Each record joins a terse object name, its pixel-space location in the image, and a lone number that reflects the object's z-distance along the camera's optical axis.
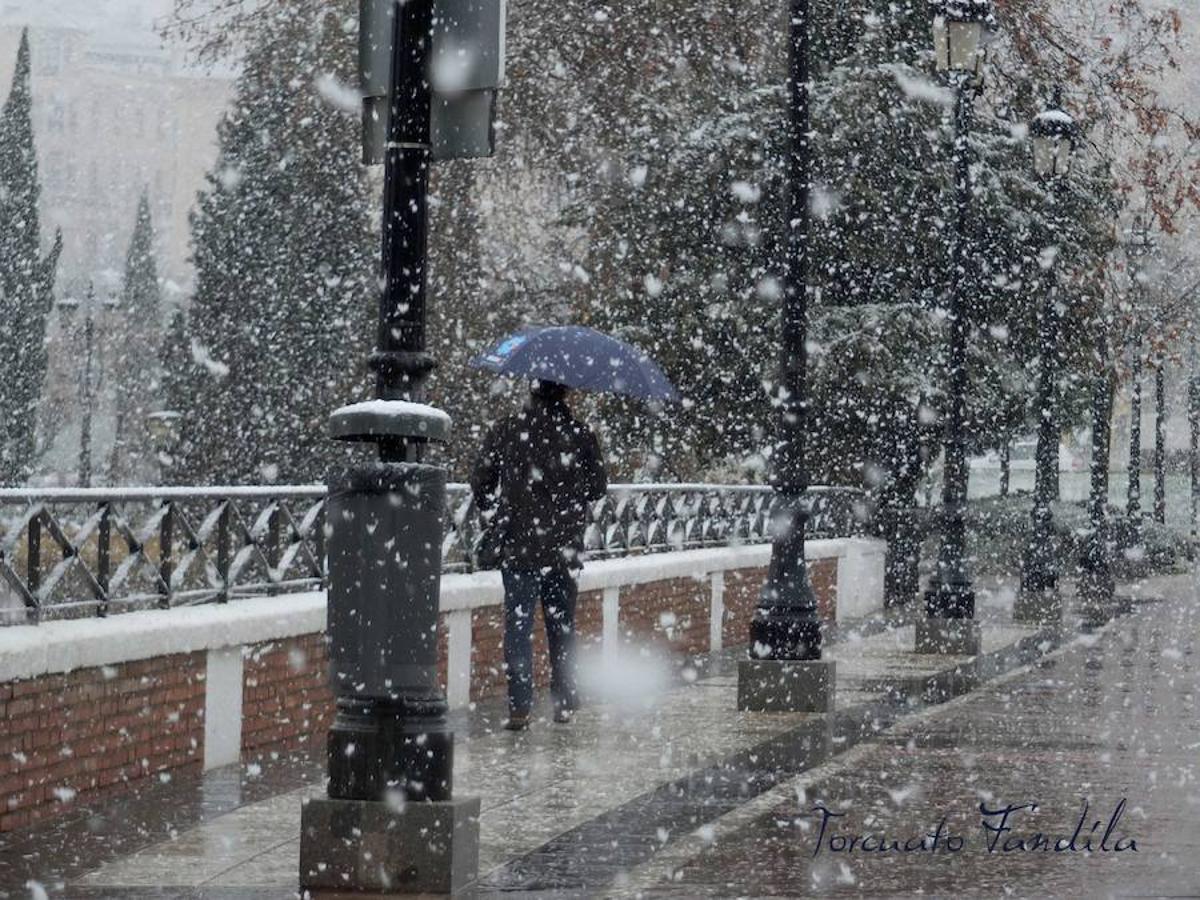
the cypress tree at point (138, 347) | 94.81
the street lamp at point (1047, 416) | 26.52
